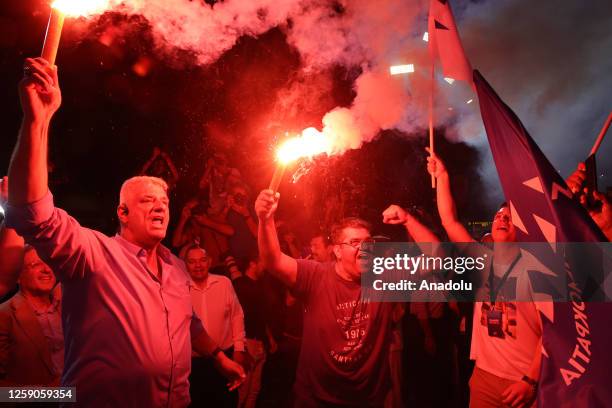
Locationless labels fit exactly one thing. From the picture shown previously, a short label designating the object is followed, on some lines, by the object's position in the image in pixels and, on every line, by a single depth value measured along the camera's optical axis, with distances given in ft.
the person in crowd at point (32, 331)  10.68
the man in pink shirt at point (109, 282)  6.48
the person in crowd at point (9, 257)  9.01
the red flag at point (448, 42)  10.24
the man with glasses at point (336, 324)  10.89
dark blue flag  7.70
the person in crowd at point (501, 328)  11.67
